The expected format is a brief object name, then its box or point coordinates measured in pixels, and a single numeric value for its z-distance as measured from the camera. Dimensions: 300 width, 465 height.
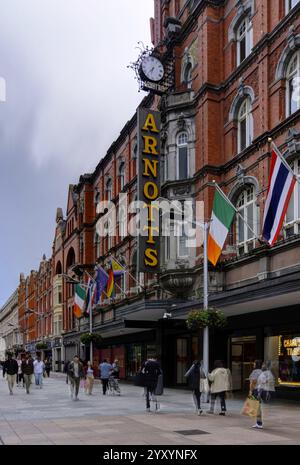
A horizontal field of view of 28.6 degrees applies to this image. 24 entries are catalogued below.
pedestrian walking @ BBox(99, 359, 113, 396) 27.88
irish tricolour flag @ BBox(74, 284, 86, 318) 44.91
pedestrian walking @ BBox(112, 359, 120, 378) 28.28
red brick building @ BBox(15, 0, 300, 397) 23.23
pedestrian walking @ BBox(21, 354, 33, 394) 28.80
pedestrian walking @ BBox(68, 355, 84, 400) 24.06
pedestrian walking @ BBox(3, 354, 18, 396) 27.33
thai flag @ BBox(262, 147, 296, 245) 17.92
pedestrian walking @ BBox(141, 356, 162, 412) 19.41
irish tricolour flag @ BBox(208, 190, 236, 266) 20.91
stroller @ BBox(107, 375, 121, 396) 27.33
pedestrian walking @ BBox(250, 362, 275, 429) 14.52
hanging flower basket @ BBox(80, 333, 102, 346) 39.08
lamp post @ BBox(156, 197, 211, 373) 20.66
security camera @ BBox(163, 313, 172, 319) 28.57
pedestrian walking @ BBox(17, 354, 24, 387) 37.72
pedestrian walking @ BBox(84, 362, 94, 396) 27.60
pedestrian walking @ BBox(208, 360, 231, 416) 17.67
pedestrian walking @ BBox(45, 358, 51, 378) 52.81
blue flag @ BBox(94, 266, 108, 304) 37.41
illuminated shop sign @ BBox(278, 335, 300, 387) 22.66
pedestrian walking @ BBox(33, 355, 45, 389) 33.06
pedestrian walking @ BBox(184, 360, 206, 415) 18.23
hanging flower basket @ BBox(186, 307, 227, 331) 21.09
